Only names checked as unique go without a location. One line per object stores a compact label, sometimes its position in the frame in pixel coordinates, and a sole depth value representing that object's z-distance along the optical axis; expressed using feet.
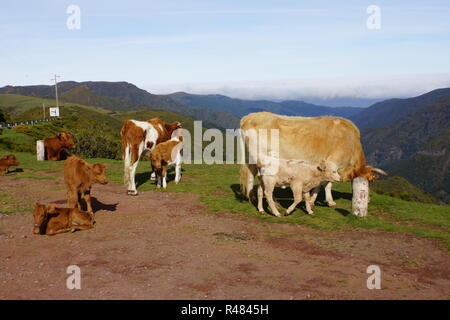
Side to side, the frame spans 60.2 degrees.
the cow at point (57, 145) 80.69
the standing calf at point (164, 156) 56.34
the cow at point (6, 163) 64.44
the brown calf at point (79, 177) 38.42
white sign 317.28
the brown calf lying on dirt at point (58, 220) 34.04
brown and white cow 52.19
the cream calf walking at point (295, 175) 41.78
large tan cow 44.73
